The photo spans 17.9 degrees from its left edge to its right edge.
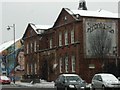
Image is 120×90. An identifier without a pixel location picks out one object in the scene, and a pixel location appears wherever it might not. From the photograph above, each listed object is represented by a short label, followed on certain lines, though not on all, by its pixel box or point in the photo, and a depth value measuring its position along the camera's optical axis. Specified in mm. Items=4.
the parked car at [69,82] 32375
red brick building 51594
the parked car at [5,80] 55522
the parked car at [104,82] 33422
